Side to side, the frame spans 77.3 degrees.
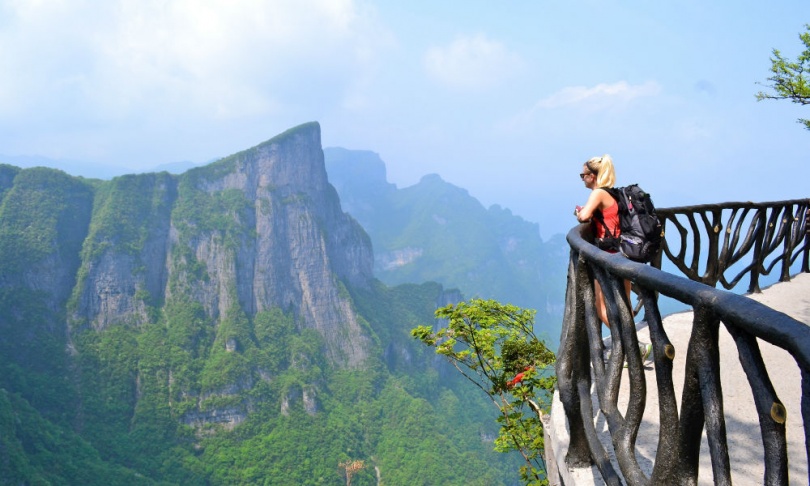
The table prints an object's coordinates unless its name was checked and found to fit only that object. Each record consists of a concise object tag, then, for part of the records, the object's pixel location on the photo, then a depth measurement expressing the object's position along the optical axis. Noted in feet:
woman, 12.21
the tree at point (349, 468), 190.08
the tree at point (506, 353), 21.04
